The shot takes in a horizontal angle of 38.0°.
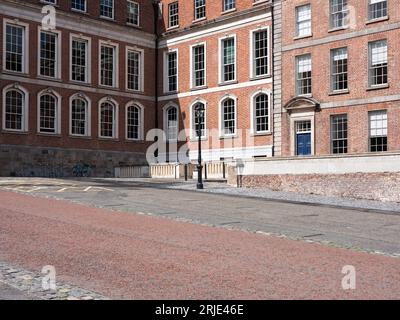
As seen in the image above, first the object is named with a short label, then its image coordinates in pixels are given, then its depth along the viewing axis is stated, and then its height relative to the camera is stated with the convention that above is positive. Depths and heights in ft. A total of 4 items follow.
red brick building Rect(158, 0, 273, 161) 132.05 +22.02
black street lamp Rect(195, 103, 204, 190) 94.07 -1.26
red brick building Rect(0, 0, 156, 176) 129.18 +19.52
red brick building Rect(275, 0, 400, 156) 102.01 +16.06
